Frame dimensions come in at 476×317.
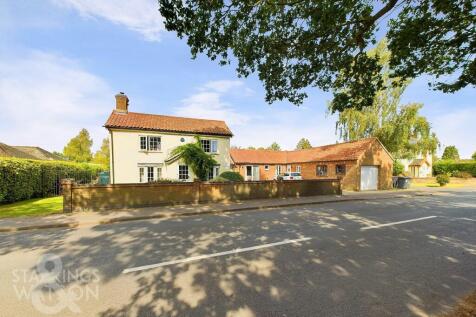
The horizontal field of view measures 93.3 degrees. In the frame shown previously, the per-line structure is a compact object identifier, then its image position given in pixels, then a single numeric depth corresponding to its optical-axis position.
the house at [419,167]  50.30
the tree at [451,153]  80.12
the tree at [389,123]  26.50
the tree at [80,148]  47.19
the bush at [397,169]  33.74
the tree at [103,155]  50.41
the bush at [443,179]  28.81
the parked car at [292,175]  29.75
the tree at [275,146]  99.26
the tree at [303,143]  83.78
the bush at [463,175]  37.15
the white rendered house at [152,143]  19.48
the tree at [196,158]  20.56
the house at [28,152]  29.24
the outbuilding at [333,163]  23.94
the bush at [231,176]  17.89
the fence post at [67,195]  10.88
